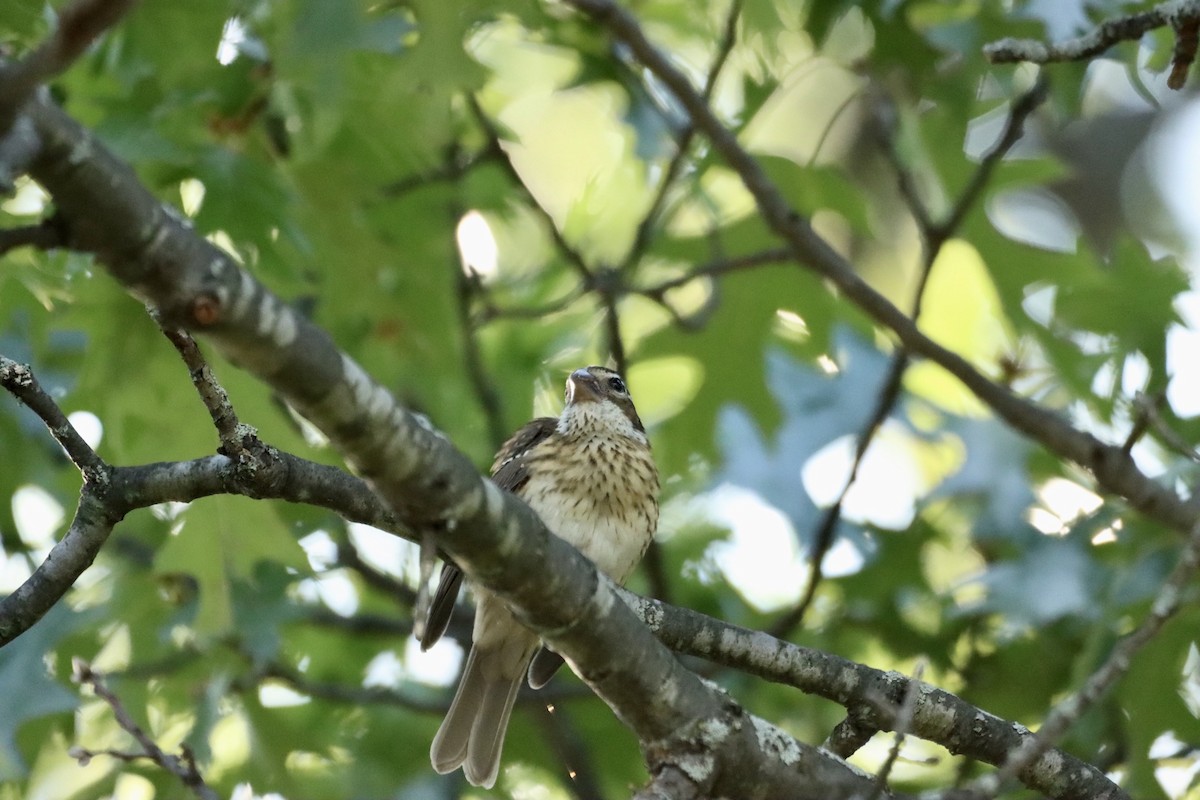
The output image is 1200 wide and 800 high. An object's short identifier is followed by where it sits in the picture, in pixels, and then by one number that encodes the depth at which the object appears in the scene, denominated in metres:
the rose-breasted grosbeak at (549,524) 11.85
